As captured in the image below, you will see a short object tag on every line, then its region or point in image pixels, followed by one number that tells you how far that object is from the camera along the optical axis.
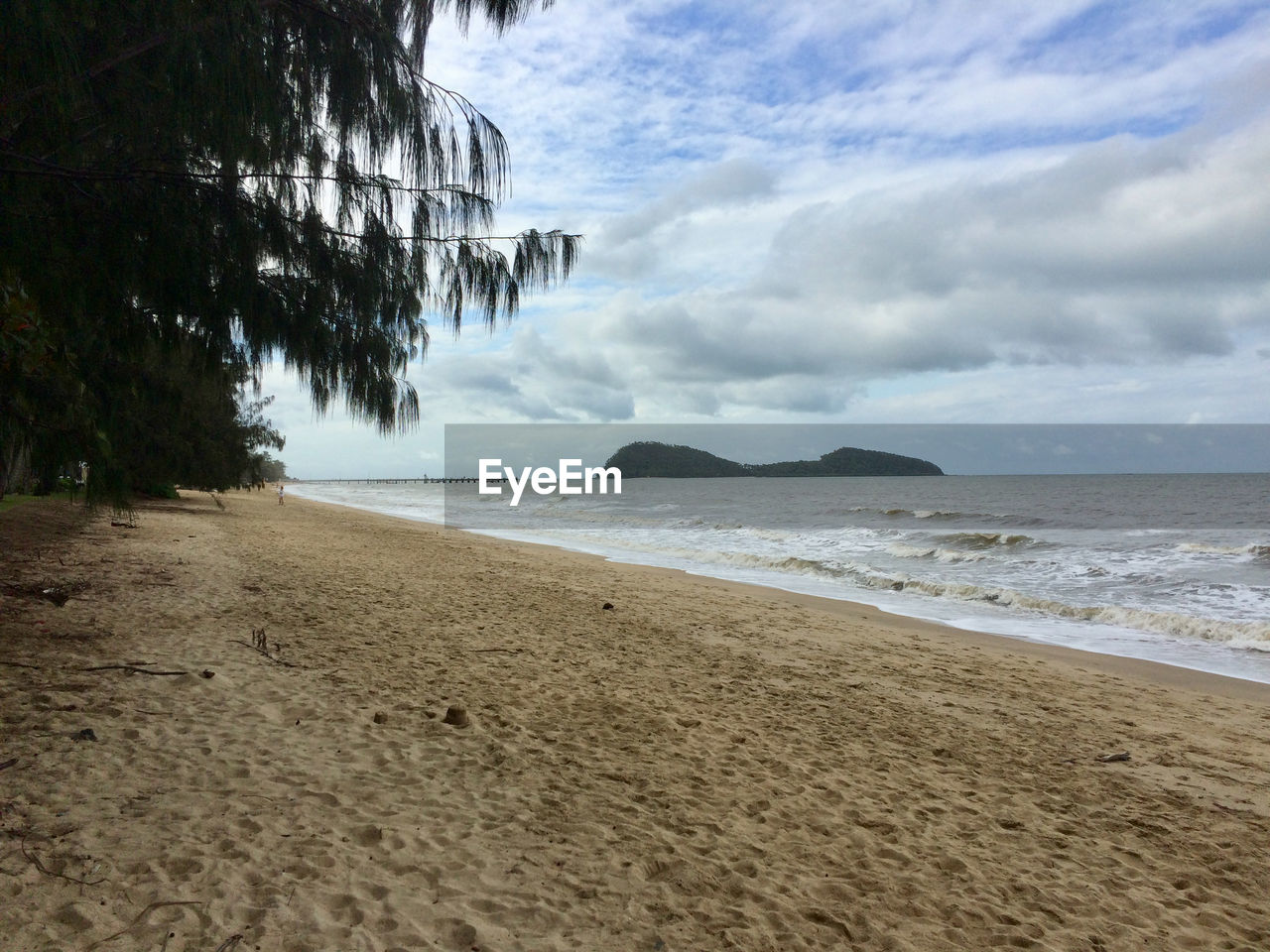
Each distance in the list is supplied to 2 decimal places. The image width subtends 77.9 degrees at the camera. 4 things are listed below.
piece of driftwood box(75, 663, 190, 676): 5.24
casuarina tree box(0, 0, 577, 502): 3.02
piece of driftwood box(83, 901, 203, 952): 2.46
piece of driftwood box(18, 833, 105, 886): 2.77
